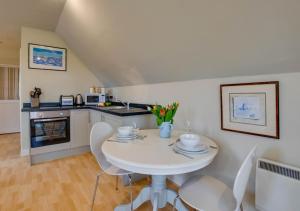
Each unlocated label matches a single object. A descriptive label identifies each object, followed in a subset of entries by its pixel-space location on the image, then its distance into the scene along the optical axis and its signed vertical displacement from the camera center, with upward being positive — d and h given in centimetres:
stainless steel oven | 280 -37
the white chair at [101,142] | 159 -36
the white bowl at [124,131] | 153 -23
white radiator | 110 -55
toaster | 341 +11
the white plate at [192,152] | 119 -33
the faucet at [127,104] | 307 +2
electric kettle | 358 +12
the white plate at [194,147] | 121 -31
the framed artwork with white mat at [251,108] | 129 -3
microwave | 352 +15
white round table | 103 -34
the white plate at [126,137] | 151 -28
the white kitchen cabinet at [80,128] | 316 -41
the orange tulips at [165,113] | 158 -7
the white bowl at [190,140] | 122 -26
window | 474 +65
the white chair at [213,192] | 97 -60
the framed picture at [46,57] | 319 +93
